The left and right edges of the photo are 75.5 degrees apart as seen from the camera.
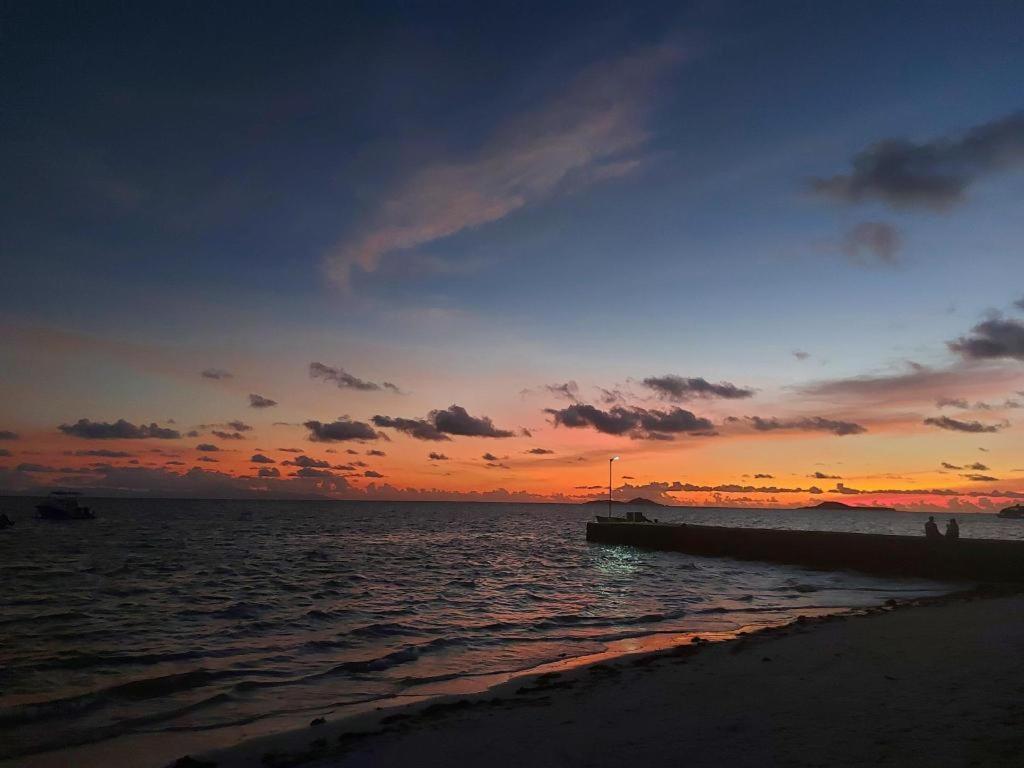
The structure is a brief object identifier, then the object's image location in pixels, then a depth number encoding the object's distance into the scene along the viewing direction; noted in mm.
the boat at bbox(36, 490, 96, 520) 115250
